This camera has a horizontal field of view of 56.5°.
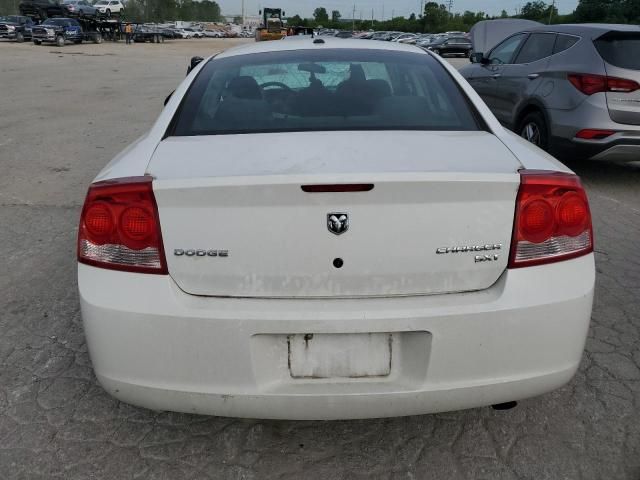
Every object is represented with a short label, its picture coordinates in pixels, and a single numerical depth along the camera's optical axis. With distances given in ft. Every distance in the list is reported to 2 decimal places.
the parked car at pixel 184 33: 240.12
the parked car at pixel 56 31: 122.01
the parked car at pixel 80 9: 143.84
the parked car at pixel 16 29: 136.46
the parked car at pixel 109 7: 153.07
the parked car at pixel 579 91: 18.94
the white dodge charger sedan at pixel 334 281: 6.21
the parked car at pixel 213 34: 295.99
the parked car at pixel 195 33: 266.90
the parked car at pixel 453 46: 131.44
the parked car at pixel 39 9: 146.92
